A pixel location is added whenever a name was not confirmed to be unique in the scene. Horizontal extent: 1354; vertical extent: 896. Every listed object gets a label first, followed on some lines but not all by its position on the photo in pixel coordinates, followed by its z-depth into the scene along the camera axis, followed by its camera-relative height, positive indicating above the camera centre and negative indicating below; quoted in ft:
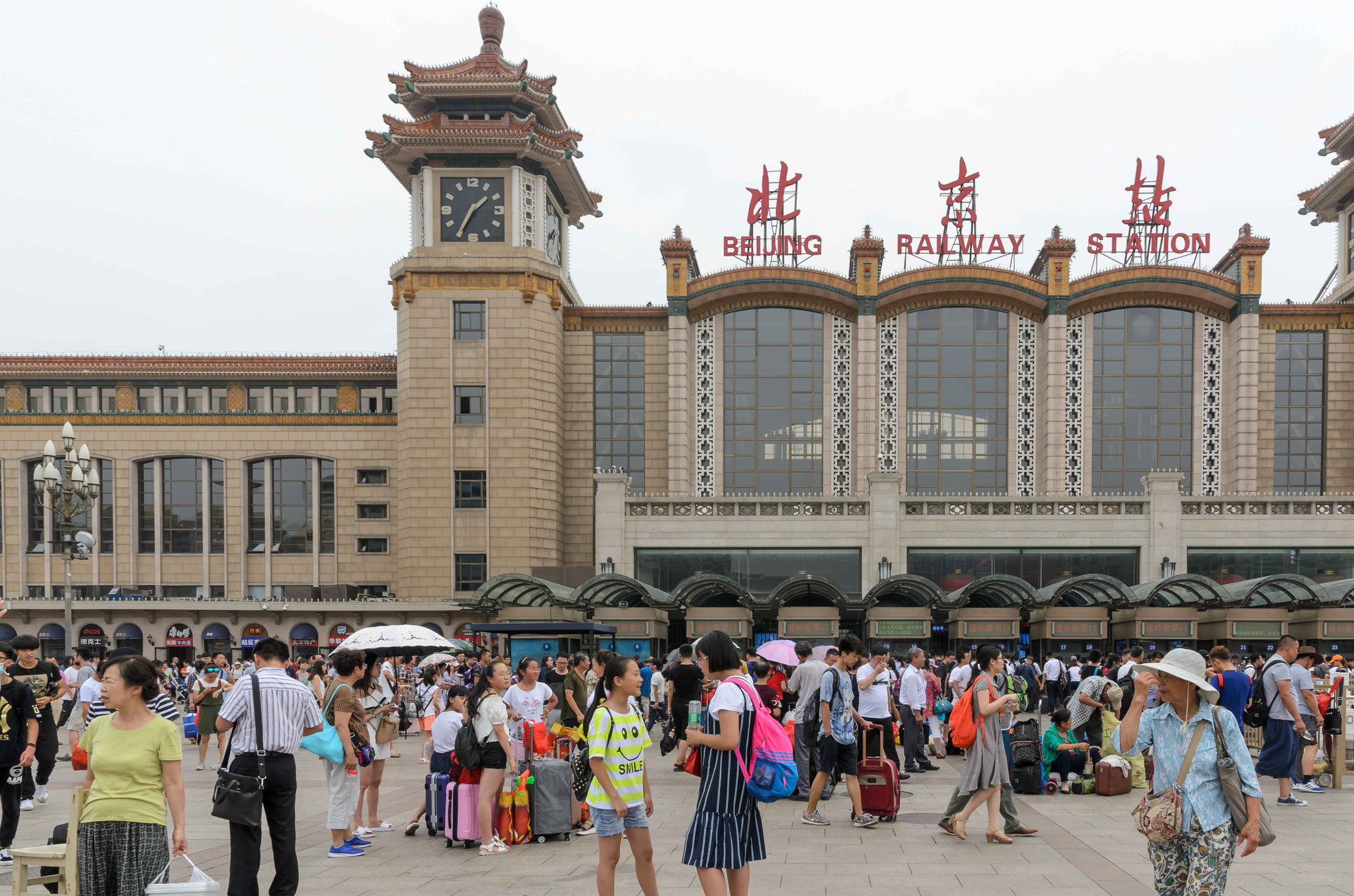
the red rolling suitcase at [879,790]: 38.63 -13.01
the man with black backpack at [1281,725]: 41.16 -11.40
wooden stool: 20.03 -8.22
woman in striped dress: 21.29 -7.48
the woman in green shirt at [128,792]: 19.98 -6.83
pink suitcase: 34.76 -12.52
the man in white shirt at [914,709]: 55.06 -14.53
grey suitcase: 35.81 -12.43
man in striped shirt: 24.40 -7.47
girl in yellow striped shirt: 22.91 -7.56
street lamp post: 74.74 -3.63
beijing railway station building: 136.77 +0.93
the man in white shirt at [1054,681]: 71.67 -16.97
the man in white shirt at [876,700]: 41.37 -10.59
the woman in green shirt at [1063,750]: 46.78 -14.03
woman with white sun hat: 19.06 -6.35
